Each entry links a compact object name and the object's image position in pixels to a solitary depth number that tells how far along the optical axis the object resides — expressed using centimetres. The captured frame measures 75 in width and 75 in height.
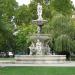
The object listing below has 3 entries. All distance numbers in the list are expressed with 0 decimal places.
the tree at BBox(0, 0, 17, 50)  5197
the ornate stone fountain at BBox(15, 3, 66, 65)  2645
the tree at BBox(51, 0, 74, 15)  5062
